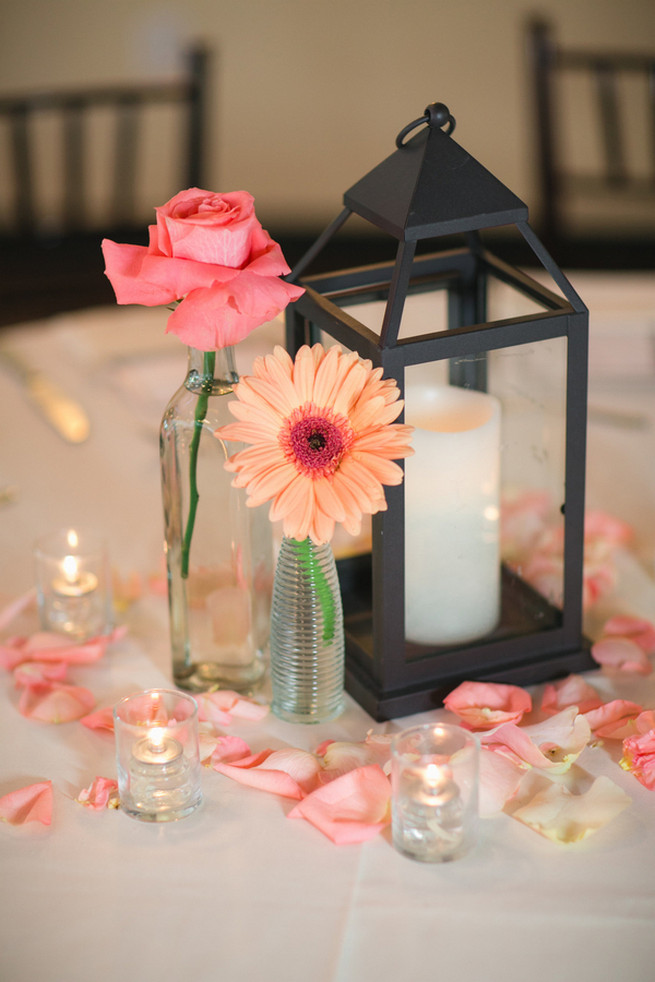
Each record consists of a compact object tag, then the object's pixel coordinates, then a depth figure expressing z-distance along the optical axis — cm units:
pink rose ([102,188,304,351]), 112
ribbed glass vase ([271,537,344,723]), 119
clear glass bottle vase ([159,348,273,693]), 121
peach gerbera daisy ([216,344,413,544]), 112
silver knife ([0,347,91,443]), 161
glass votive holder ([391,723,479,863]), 110
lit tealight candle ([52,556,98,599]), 132
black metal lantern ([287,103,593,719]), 118
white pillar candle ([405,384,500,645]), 122
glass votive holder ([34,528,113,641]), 132
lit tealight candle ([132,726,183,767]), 114
